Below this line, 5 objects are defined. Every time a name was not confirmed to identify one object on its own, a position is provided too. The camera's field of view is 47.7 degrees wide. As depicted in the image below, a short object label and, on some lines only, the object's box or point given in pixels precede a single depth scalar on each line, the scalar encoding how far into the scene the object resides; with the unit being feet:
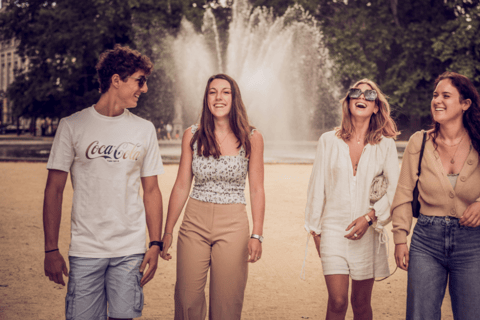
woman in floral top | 10.75
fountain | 103.19
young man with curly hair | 9.62
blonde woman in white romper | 11.76
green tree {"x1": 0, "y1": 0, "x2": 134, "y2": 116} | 117.29
